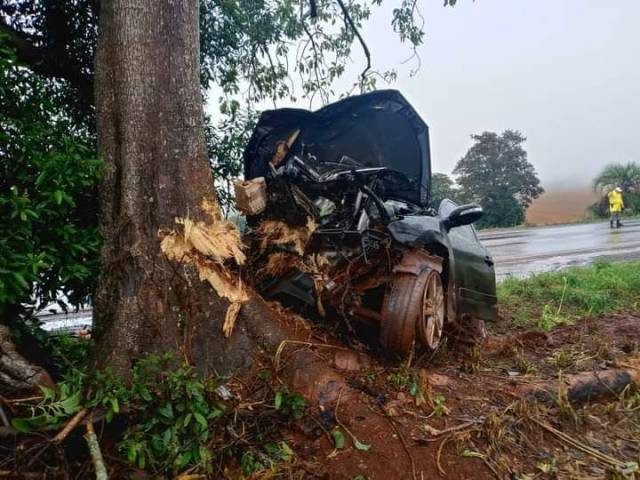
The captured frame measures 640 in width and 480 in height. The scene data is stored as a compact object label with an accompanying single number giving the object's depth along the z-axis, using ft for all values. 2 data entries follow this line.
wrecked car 10.94
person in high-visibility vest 64.49
